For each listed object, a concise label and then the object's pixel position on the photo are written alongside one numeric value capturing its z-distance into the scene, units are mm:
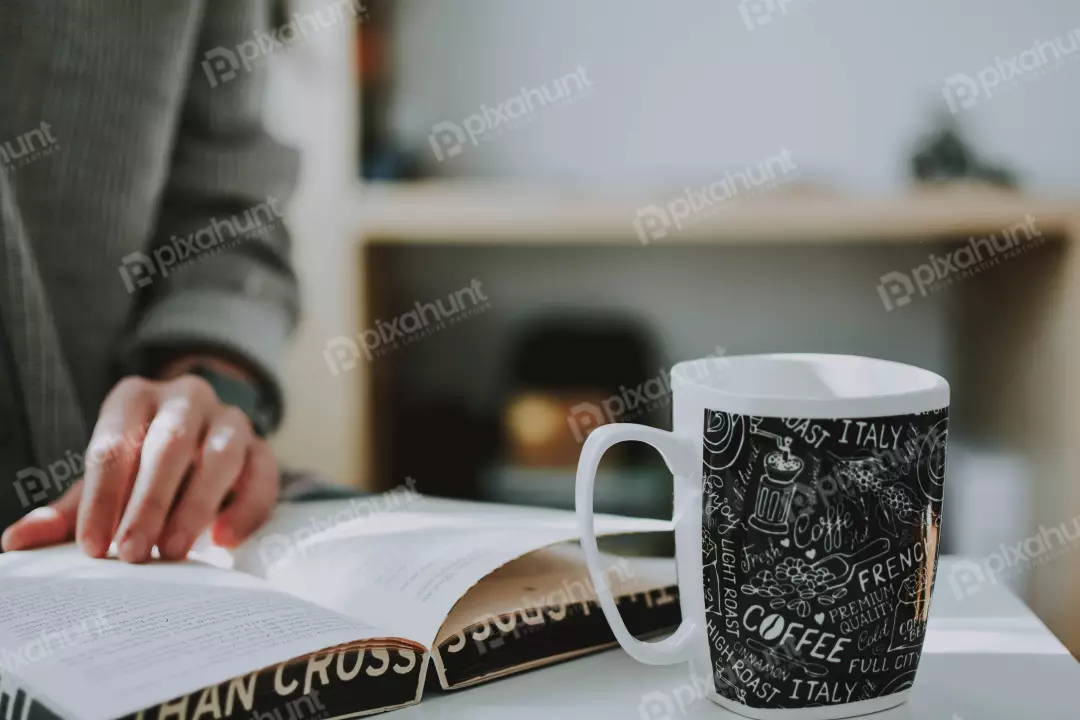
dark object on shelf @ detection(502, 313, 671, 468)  1491
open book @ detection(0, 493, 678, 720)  323
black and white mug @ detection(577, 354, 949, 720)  338
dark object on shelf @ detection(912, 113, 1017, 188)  1427
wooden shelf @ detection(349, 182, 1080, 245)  1250
